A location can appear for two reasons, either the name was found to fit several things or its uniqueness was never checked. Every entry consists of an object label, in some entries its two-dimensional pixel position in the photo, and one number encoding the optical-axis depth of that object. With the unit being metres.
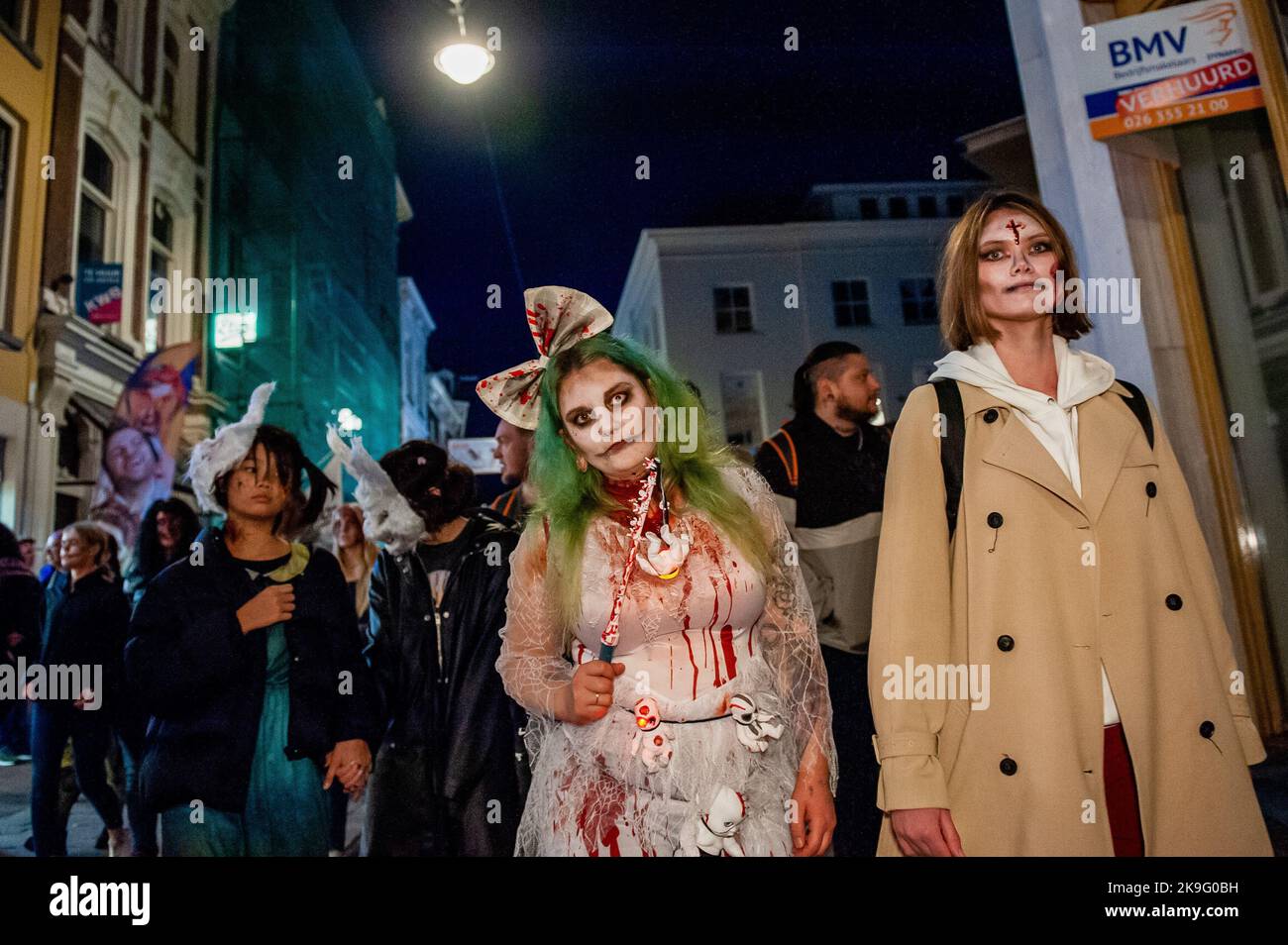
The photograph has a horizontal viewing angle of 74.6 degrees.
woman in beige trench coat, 1.75
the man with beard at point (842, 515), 2.82
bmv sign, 3.70
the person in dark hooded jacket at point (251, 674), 2.39
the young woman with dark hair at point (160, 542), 3.73
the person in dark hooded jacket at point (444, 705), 2.70
